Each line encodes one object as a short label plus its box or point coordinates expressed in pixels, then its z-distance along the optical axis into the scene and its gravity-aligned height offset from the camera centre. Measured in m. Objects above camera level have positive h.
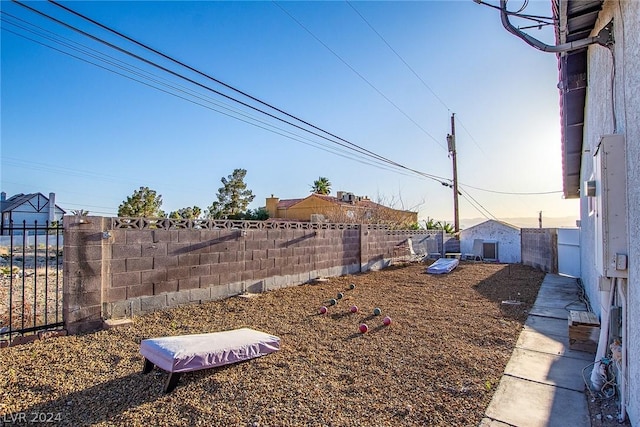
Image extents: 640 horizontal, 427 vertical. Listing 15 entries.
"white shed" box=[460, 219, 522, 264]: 18.11 -1.12
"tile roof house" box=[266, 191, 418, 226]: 23.16 +0.92
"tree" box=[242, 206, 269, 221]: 31.67 +0.64
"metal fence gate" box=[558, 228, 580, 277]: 10.87 -1.04
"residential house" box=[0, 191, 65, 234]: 33.88 +1.60
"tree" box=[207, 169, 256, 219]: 34.00 +2.64
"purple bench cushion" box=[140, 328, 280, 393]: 3.35 -1.45
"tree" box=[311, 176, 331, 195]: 41.76 +4.44
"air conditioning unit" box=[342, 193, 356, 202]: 32.03 +2.29
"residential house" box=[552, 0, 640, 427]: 2.57 +0.43
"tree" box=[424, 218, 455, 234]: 20.83 -0.27
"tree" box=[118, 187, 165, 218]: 30.34 +1.53
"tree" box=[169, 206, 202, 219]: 30.13 +0.80
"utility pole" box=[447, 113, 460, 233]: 20.33 +3.79
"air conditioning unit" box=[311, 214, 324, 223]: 21.73 +0.24
